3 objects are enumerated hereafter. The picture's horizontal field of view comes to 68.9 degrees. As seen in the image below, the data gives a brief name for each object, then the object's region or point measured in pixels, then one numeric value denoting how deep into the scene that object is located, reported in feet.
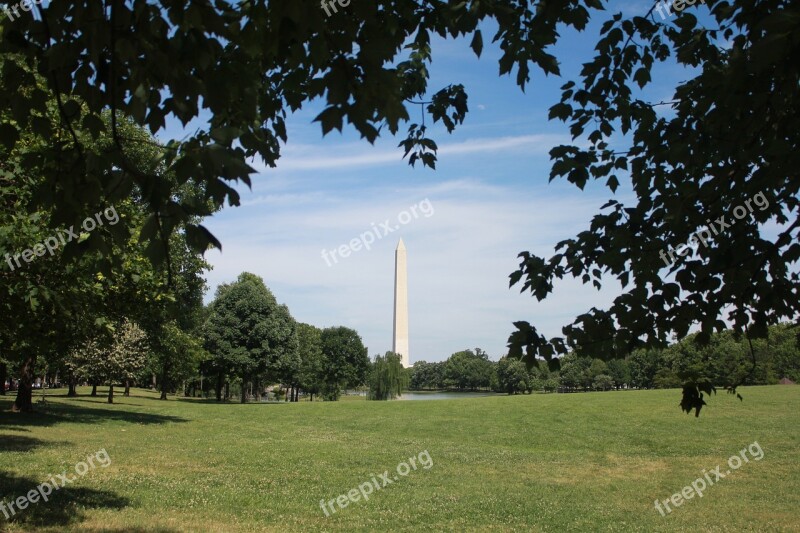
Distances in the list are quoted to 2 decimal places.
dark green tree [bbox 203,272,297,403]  170.09
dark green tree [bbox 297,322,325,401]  251.60
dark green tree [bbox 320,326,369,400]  260.62
